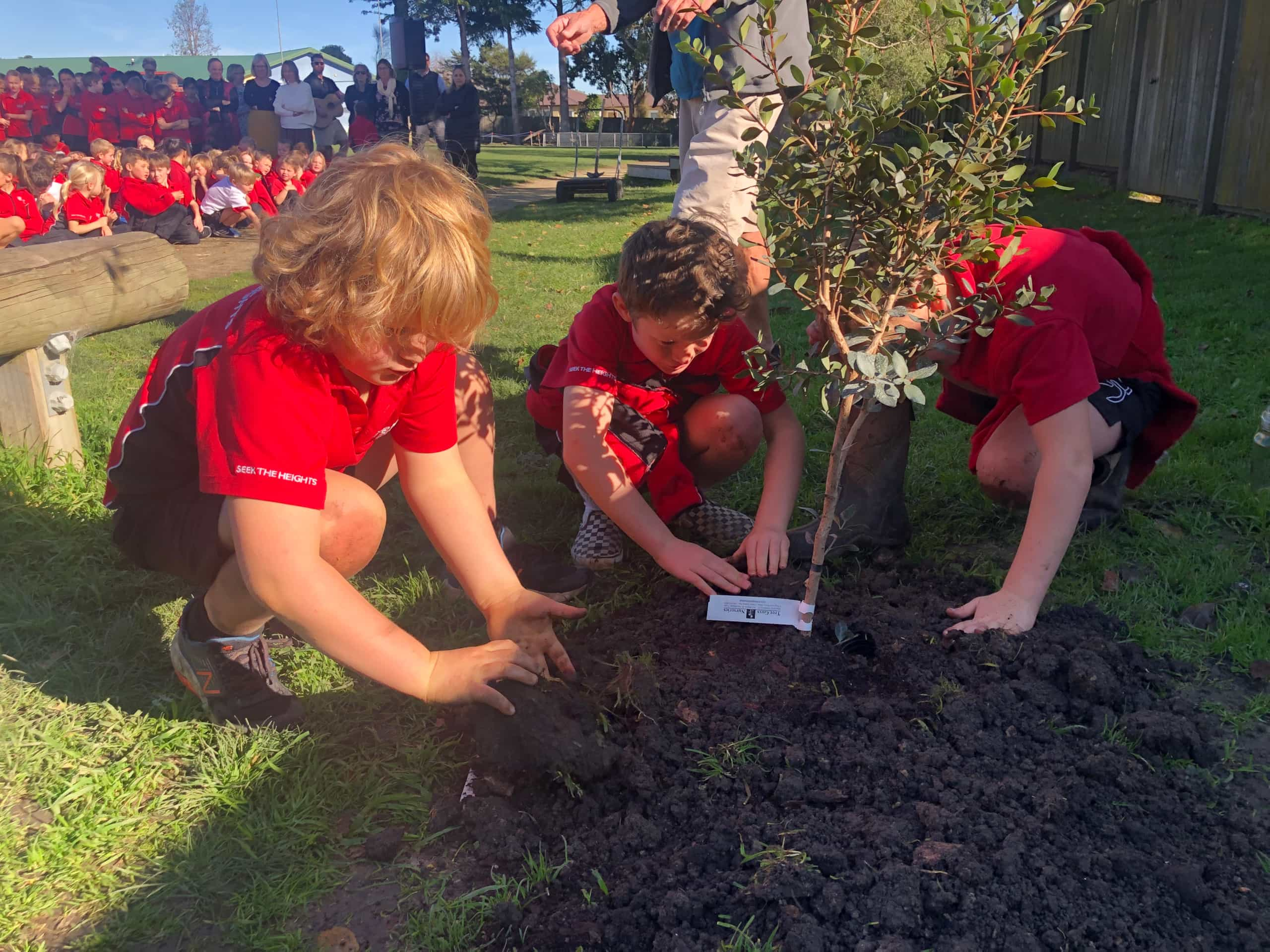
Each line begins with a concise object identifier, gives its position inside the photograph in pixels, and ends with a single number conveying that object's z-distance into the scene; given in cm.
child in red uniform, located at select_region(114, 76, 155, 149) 1623
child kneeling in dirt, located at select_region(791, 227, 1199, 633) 242
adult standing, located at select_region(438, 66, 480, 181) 1549
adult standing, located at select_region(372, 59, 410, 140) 1727
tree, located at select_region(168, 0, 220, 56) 7394
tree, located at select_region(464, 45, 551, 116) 6347
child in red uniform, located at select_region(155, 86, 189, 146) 1684
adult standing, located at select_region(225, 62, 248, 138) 1803
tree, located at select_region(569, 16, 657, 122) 5525
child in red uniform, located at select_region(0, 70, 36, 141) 1506
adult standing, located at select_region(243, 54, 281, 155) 1692
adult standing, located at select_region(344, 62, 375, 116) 1869
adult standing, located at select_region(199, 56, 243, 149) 1777
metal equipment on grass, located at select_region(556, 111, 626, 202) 1723
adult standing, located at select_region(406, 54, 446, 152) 1548
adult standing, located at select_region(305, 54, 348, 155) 1769
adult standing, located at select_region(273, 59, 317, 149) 1666
